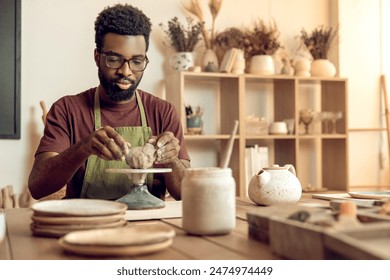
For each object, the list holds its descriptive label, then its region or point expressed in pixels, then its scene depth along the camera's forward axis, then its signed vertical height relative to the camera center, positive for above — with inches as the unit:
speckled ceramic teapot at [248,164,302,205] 51.9 -3.6
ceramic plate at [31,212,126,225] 37.4 -5.0
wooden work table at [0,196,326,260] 32.9 -6.6
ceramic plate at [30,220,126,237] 37.4 -5.6
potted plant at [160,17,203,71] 128.8 +27.8
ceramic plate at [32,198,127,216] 38.0 -4.4
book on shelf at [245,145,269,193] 135.0 -2.2
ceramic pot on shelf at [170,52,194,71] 128.6 +22.5
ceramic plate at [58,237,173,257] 31.0 -6.0
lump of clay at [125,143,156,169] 49.8 -0.6
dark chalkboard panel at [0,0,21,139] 119.2 +19.5
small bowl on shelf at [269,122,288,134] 137.3 +6.0
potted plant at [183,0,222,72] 132.2 +31.3
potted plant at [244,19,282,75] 135.5 +28.3
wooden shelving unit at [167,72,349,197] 133.2 +9.5
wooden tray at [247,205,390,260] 28.1 -5.0
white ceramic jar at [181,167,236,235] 37.7 -3.6
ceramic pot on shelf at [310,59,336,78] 142.4 +22.6
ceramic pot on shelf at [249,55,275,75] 134.6 +22.4
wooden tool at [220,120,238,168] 35.7 -0.2
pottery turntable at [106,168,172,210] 51.1 -4.6
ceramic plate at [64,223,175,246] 31.4 -5.5
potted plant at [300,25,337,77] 142.6 +28.5
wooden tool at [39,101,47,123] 118.7 +9.8
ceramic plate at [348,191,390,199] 58.1 -5.1
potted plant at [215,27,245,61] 135.2 +29.3
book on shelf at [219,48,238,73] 130.9 +23.1
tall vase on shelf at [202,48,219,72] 131.3 +23.1
